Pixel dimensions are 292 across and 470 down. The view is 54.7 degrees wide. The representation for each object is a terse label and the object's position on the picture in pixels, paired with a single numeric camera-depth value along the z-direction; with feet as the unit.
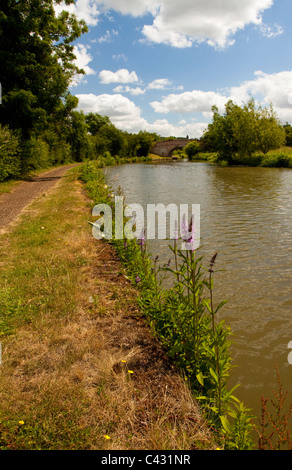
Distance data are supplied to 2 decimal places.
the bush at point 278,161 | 112.88
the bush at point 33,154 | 60.54
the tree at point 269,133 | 128.88
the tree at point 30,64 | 55.31
